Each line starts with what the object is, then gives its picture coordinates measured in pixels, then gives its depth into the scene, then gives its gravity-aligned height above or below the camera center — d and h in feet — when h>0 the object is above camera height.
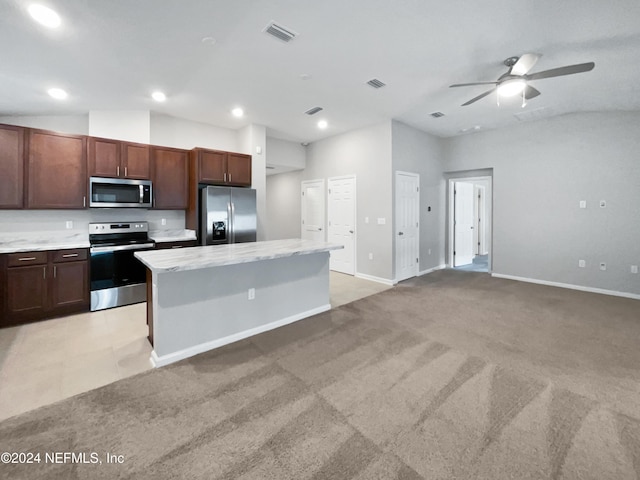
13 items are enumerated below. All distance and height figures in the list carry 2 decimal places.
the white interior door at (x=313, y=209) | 21.56 +2.16
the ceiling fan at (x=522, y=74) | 8.72 +5.54
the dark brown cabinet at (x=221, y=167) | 15.05 +3.84
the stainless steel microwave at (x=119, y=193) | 12.78 +2.05
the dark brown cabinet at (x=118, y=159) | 12.75 +3.61
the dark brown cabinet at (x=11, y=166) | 11.01 +2.74
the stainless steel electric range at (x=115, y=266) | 12.28 -1.29
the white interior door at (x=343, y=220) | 19.38 +1.16
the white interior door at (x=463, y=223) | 22.36 +1.12
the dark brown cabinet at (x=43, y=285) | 10.61 -1.87
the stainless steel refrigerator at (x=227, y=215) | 14.75 +1.16
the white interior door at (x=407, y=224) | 17.62 +0.82
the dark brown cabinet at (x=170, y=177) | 14.56 +3.11
